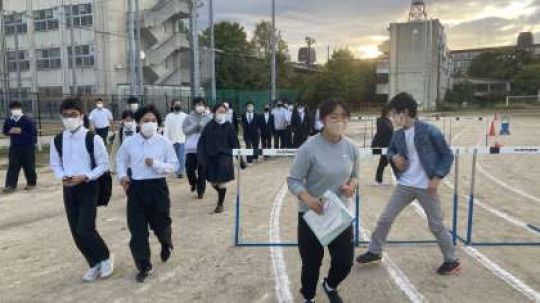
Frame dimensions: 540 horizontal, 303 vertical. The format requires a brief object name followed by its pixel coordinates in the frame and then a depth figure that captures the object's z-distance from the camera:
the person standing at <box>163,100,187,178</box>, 12.27
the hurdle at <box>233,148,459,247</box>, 6.74
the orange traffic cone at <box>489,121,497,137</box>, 23.58
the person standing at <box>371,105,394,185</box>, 11.32
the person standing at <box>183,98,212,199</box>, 10.32
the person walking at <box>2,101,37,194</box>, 11.73
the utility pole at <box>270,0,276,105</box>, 33.62
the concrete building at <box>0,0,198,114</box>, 44.41
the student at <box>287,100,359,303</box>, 4.28
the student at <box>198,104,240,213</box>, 8.87
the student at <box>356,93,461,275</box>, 5.46
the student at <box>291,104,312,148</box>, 17.94
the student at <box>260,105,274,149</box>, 17.75
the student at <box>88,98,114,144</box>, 16.56
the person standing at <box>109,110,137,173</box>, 10.85
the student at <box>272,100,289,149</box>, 17.72
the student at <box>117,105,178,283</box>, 5.68
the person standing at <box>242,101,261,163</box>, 16.98
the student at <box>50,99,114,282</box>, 5.48
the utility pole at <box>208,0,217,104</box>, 28.32
